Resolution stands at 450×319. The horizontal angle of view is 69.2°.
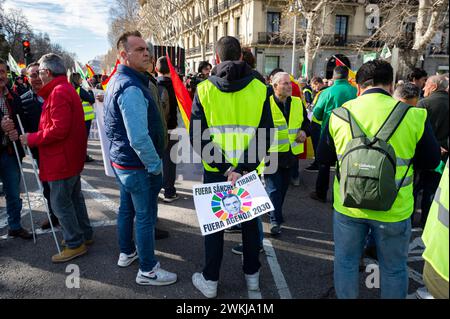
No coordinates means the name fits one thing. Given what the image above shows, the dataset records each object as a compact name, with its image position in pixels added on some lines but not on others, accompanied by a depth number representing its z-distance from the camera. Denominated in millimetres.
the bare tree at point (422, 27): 10898
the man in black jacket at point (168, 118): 4788
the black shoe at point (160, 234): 4081
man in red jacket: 3148
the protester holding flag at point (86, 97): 6570
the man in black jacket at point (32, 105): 3934
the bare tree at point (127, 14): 49688
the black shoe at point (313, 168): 7340
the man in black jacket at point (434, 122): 3846
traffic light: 16438
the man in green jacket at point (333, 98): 4922
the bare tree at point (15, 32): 49438
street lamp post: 17678
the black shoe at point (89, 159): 7941
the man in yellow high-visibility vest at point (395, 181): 2117
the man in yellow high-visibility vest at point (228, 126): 2650
